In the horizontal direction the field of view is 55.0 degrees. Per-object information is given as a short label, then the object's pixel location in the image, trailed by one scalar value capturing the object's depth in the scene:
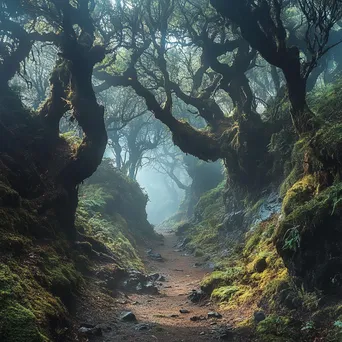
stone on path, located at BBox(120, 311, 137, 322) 7.42
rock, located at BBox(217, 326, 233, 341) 6.38
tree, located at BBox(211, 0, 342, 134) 9.01
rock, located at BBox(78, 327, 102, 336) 5.90
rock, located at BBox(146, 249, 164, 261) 19.01
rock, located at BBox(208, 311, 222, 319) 7.77
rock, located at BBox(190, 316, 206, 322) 7.79
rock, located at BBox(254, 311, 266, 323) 6.52
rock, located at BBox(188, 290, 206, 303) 9.76
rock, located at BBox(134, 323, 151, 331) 6.89
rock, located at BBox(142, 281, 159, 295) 11.22
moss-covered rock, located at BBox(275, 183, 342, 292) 6.05
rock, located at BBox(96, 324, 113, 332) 6.51
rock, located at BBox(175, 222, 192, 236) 30.36
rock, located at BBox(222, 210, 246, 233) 17.06
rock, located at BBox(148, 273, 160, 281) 13.43
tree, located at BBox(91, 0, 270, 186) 15.68
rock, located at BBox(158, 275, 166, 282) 13.77
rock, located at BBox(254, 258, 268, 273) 8.94
